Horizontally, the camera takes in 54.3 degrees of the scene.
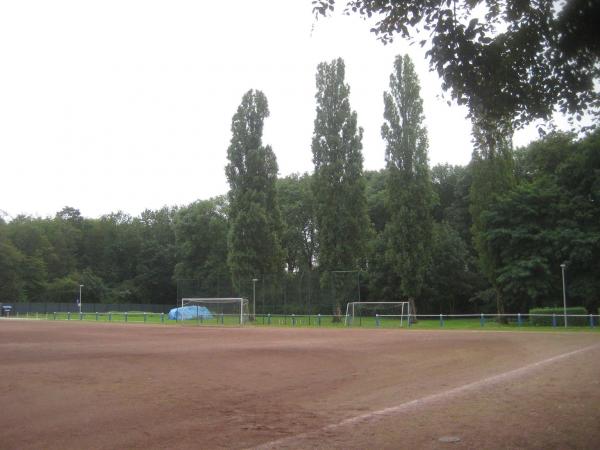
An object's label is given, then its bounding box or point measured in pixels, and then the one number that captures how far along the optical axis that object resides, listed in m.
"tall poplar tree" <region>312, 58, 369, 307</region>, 46.72
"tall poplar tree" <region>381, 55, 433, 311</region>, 44.25
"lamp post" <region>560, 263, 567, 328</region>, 32.37
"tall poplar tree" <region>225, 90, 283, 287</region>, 48.03
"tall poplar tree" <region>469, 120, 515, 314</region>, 42.78
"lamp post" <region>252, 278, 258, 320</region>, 45.34
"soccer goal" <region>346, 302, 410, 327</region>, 40.19
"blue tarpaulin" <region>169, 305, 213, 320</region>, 47.00
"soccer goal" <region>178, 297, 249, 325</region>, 45.16
